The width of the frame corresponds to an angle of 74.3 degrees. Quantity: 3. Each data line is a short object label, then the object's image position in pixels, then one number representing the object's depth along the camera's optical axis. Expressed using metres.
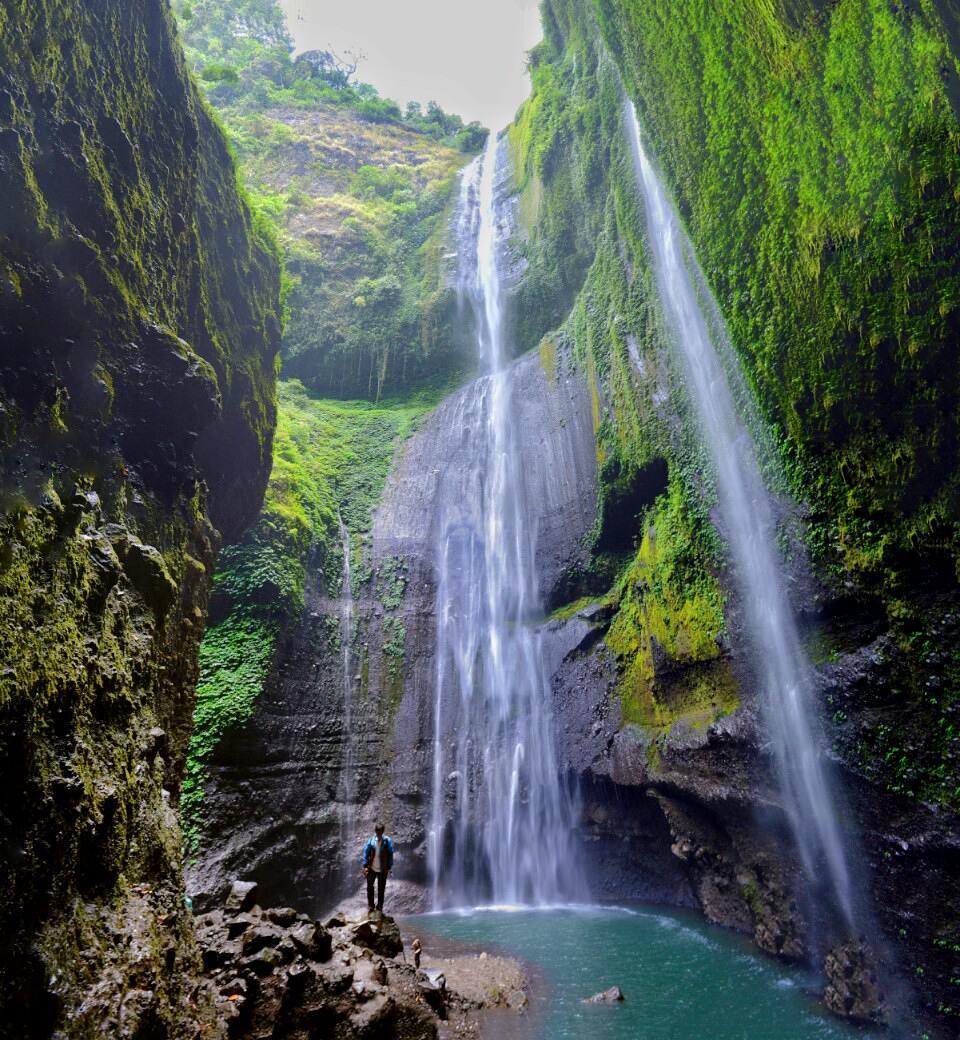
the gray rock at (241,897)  6.63
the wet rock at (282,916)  6.26
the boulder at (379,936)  6.02
